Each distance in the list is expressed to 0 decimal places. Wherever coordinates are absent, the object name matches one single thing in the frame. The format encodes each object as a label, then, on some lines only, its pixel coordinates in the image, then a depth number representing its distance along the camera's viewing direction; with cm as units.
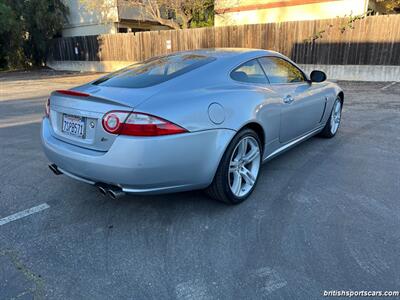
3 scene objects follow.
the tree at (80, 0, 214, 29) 1934
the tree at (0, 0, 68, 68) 2236
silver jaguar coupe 247
